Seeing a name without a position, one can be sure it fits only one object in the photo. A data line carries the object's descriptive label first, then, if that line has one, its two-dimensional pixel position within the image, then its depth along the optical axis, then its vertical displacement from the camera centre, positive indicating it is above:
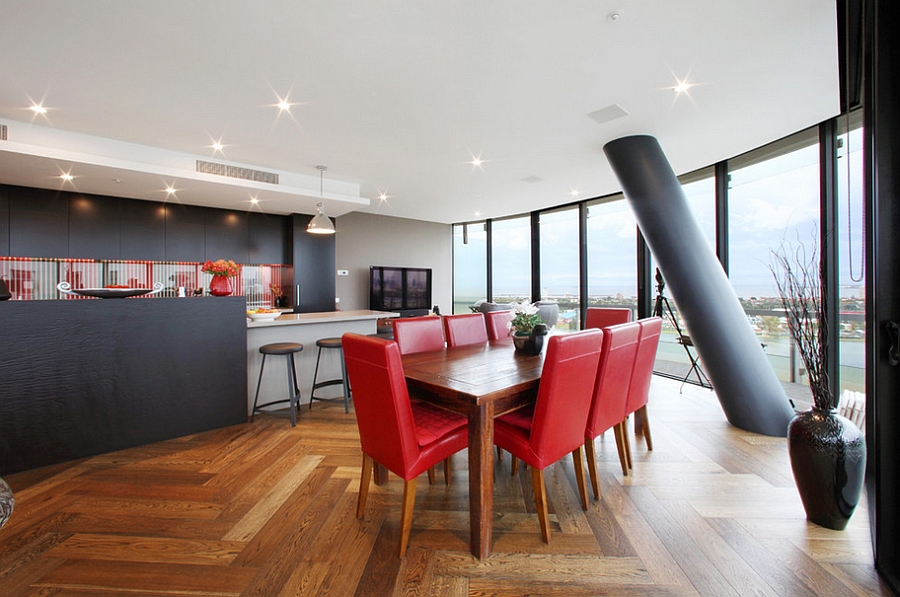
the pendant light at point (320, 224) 4.22 +0.91
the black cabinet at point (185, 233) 4.97 +0.98
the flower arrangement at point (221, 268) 3.19 +0.29
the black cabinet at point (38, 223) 4.07 +0.94
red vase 3.22 +0.13
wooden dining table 1.62 -0.47
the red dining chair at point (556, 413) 1.67 -0.57
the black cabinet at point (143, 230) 4.68 +0.96
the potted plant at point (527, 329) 2.53 -0.22
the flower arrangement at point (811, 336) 1.87 -0.21
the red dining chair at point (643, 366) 2.33 -0.47
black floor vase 1.77 -0.85
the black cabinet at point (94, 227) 4.38 +0.94
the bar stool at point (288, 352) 3.20 -0.47
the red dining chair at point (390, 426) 1.58 -0.62
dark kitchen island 2.38 -0.56
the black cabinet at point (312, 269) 5.79 +0.51
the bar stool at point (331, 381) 3.53 -0.85
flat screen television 7.10 +0.24
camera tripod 4.29 -0.22
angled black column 3.04 -0.01
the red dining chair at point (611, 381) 2.00 -0.49
